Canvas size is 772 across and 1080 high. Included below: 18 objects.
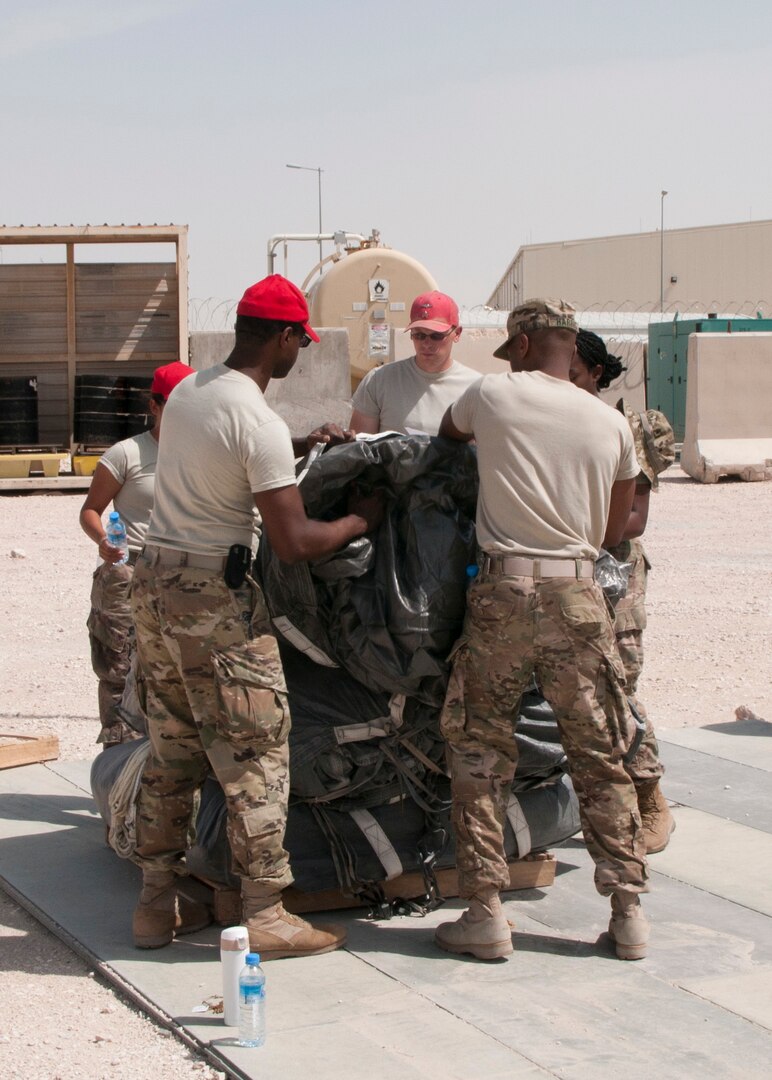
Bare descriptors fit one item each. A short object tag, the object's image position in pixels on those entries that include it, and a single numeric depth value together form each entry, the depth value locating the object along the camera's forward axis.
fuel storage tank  21.48
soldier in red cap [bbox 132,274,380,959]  4.09
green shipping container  24.03
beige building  49.38
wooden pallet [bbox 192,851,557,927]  4.53
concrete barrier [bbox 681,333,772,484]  19.47
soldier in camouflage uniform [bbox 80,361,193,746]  5.84
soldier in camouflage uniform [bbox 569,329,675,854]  5.04
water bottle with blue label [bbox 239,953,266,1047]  3.60
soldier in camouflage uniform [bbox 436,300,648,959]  4.16
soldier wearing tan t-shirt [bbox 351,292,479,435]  5.50
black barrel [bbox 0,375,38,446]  17.94
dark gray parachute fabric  4.39
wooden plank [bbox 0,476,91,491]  17.64
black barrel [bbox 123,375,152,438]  18.02
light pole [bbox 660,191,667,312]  50.28
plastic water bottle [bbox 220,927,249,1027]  3.69
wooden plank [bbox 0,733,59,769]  6.57
